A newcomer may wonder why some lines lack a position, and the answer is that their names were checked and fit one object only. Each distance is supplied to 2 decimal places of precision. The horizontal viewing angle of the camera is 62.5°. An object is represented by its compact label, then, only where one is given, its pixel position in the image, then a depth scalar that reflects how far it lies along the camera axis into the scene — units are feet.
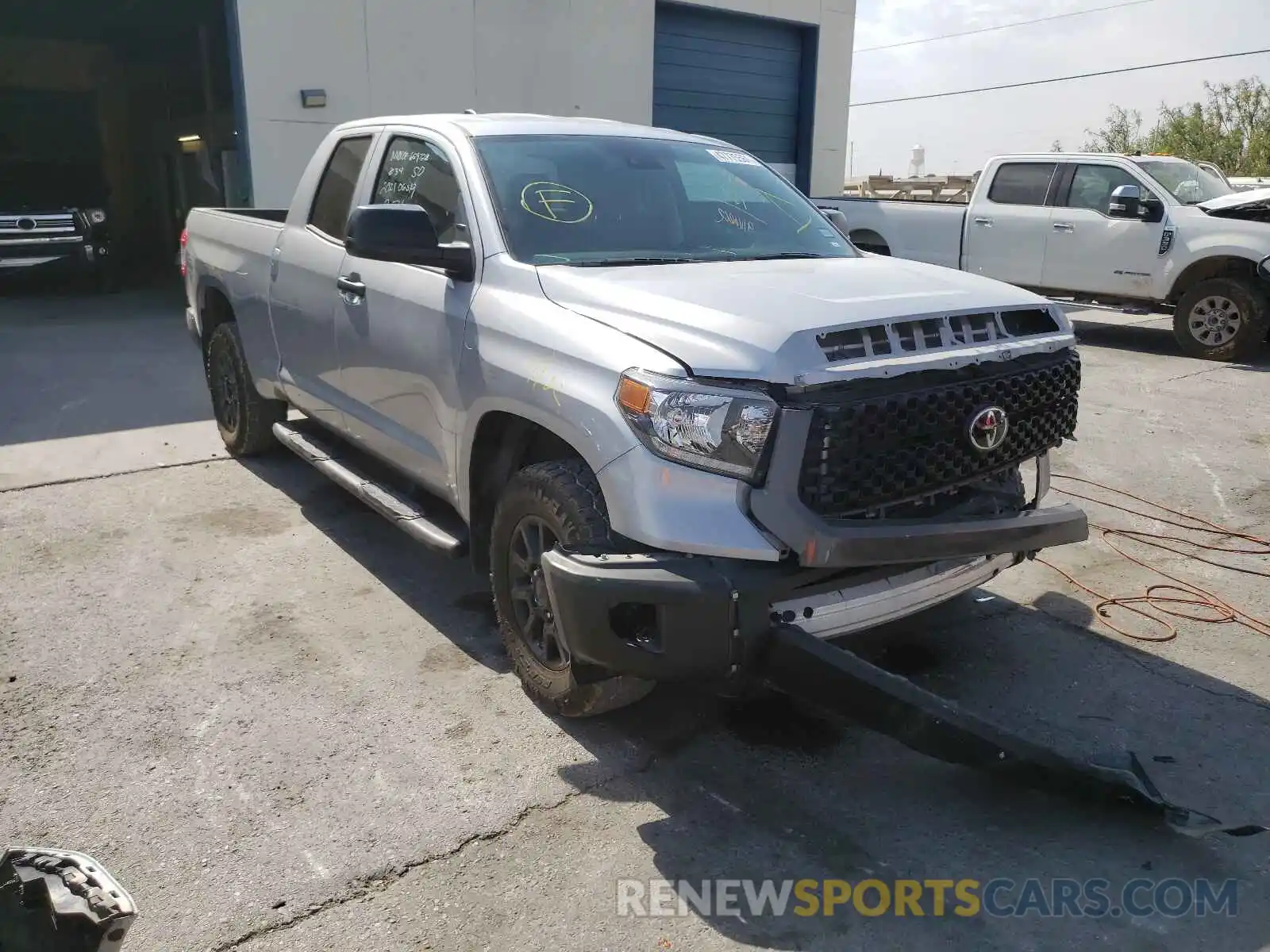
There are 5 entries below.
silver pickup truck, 9.43
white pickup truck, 34.01
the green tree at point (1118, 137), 145.28
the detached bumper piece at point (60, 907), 5.95
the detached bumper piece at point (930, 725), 9.11
